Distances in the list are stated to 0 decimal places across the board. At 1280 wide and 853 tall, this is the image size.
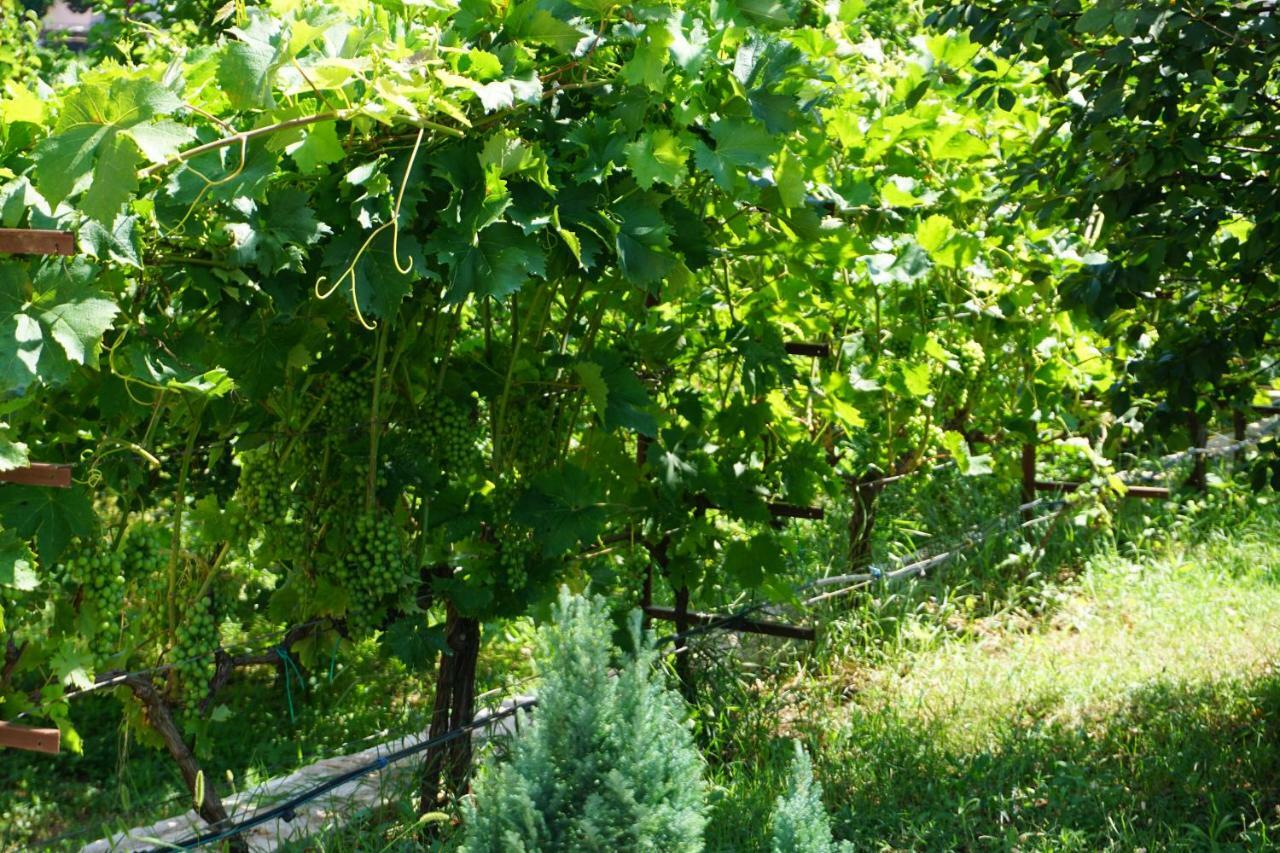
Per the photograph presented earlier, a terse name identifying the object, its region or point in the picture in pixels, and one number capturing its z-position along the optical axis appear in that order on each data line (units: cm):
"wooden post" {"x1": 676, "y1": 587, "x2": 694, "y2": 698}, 439
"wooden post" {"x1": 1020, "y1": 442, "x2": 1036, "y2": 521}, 616
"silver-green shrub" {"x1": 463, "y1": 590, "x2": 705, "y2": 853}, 230
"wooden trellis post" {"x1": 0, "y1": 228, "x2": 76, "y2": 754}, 226
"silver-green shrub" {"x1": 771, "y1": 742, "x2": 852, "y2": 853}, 229
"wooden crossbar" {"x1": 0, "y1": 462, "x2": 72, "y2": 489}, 244
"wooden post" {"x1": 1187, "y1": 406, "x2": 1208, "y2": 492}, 711
